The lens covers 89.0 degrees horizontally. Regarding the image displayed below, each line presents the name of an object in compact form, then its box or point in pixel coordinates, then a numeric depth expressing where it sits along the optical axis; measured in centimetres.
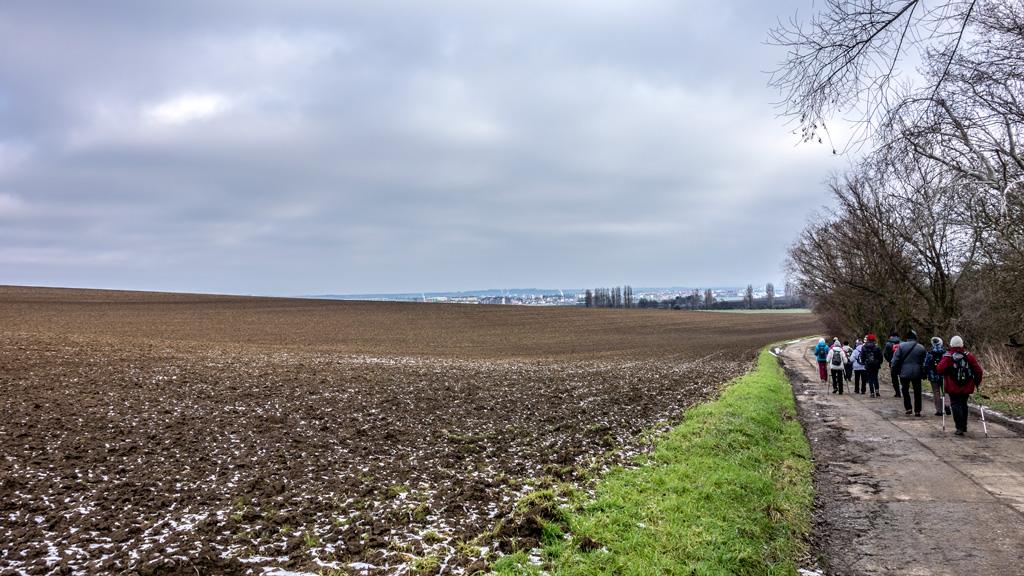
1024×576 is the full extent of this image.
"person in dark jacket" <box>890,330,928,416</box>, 1282
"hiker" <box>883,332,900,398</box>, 1525
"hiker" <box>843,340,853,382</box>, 2036
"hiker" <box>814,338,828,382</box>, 2081
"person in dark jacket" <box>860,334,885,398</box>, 1717
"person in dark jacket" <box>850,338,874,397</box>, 1786
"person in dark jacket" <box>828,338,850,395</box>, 1797
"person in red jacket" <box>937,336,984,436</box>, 1008
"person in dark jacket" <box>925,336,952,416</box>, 1165
